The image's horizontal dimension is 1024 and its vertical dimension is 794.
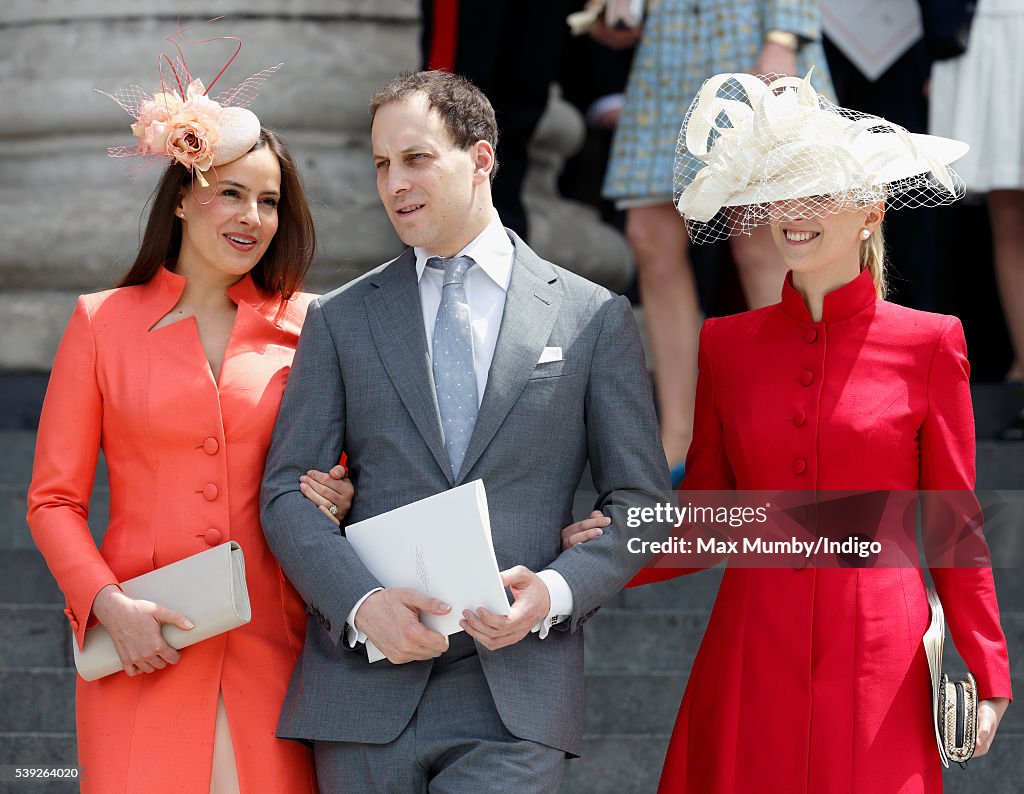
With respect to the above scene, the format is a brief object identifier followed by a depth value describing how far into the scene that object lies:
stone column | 13.36
